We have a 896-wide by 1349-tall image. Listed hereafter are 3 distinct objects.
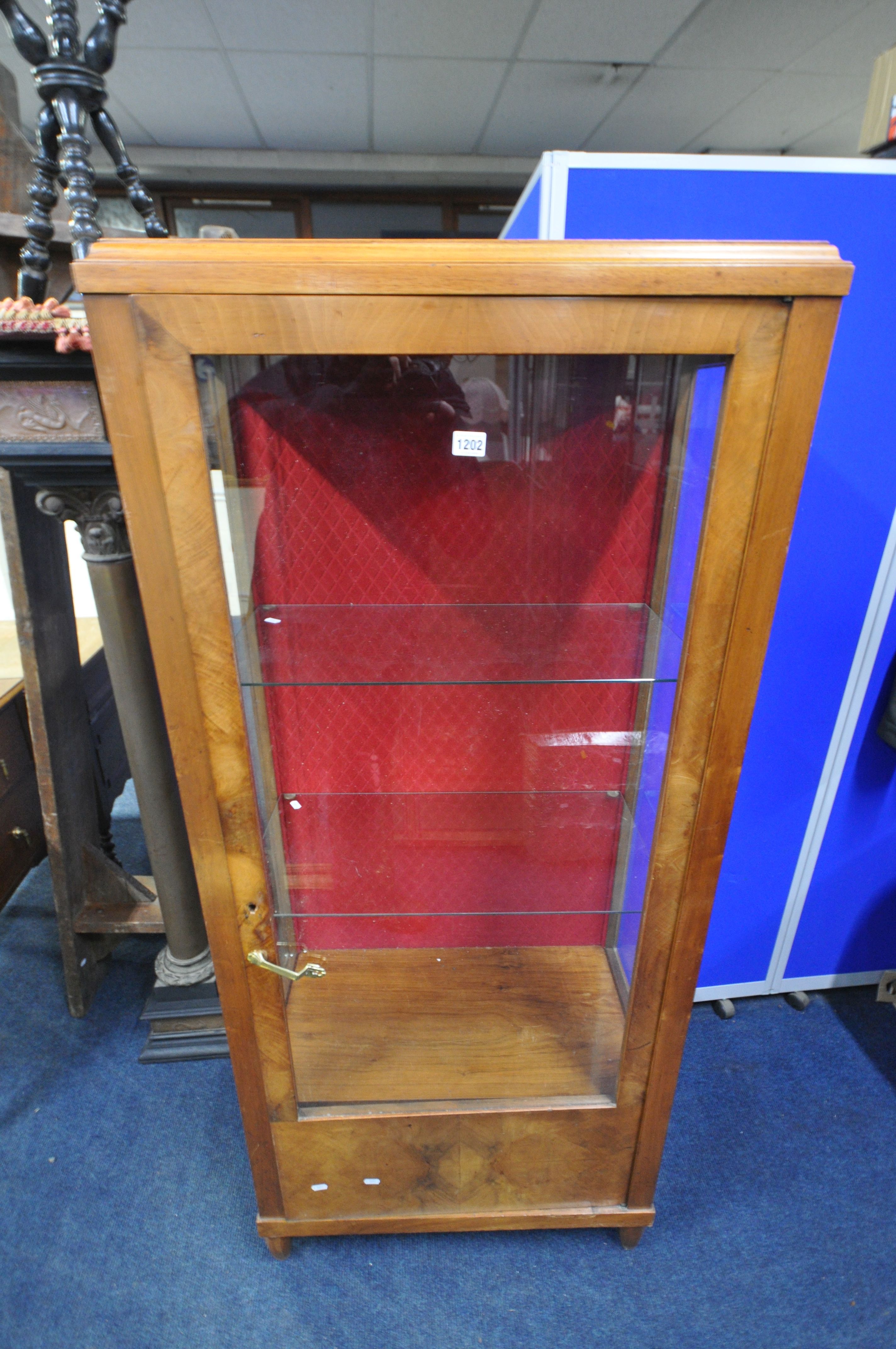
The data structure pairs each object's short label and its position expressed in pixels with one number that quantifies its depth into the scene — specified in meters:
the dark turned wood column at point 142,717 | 1.18
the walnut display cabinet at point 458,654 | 0.60
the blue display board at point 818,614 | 0.99
